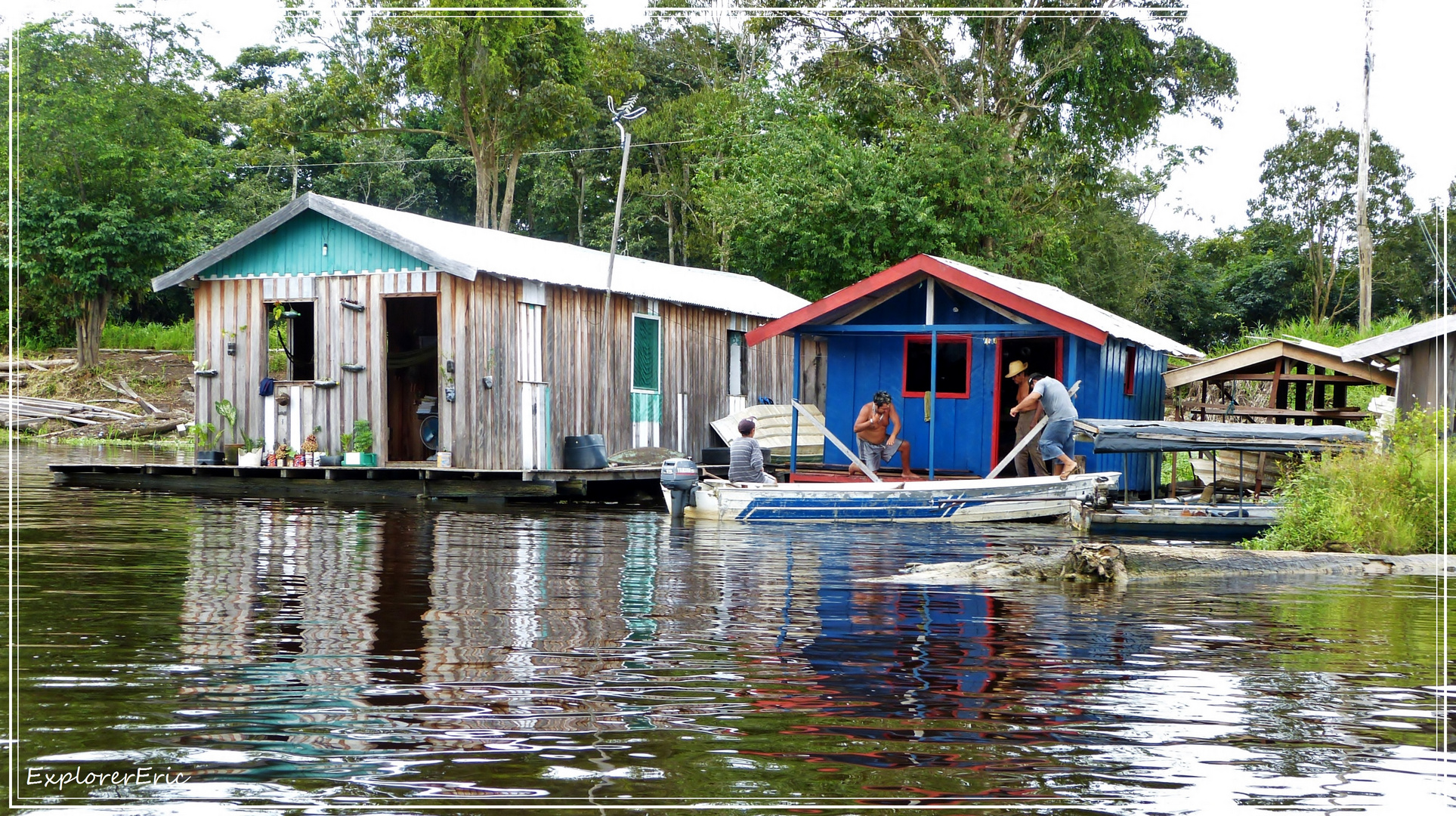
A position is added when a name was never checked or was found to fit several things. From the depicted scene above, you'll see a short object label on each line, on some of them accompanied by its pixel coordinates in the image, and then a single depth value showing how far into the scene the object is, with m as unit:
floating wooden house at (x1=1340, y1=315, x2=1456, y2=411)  17.66
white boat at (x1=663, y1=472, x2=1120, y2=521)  16.75
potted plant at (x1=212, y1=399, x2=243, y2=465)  21.66
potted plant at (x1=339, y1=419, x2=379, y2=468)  20.67
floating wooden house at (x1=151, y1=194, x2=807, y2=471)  20.20
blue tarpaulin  15.79
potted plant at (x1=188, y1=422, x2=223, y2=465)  22.02
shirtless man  19.44
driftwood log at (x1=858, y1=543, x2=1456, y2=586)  10.97
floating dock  19.99
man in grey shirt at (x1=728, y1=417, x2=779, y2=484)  17.23
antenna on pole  19.72
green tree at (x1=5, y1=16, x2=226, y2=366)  37.59
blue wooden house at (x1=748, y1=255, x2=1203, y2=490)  19.48
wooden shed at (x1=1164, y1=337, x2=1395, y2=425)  20.33
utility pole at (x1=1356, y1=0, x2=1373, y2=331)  33.34
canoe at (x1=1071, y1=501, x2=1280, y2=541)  15.95
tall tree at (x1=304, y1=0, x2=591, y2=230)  38.03
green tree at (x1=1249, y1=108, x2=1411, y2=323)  43.81
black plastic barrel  21.06
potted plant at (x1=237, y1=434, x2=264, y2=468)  21.42
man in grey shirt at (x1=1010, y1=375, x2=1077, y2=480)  17.41
